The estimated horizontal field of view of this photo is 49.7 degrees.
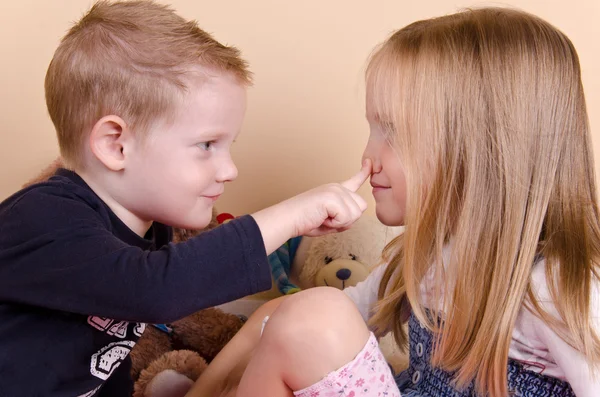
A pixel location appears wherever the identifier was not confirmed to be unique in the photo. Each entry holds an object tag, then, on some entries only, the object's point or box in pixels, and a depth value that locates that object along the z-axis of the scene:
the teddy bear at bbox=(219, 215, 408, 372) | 1.41
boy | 0.78
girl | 0.84
